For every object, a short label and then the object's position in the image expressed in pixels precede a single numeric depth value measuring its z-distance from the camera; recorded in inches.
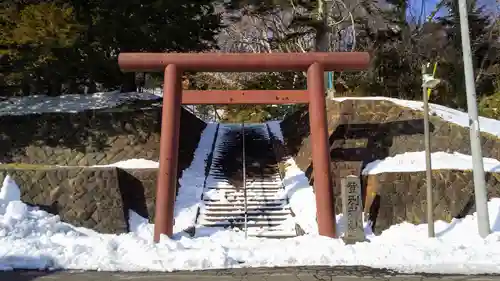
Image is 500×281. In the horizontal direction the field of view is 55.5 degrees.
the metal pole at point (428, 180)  342.0
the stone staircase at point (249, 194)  401.4
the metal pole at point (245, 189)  388.2
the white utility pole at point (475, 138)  332.8
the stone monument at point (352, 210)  339.6
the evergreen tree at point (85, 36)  440.8
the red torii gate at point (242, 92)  358.9
